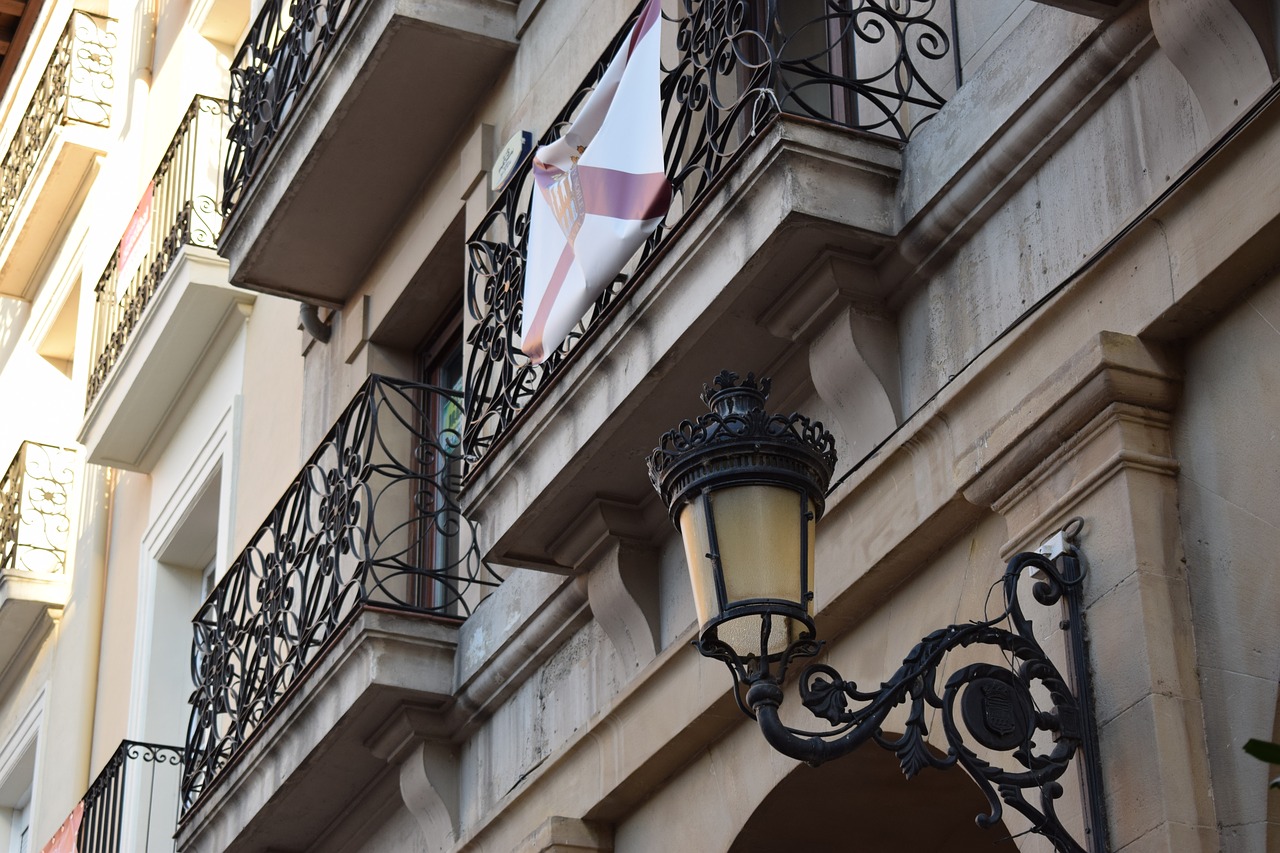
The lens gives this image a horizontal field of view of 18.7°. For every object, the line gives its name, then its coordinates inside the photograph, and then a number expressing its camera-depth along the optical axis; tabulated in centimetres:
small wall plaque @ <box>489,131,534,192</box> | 1650
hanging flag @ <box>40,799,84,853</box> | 2447
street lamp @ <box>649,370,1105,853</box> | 816
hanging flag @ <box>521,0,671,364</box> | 1239
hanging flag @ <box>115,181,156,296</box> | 2726
